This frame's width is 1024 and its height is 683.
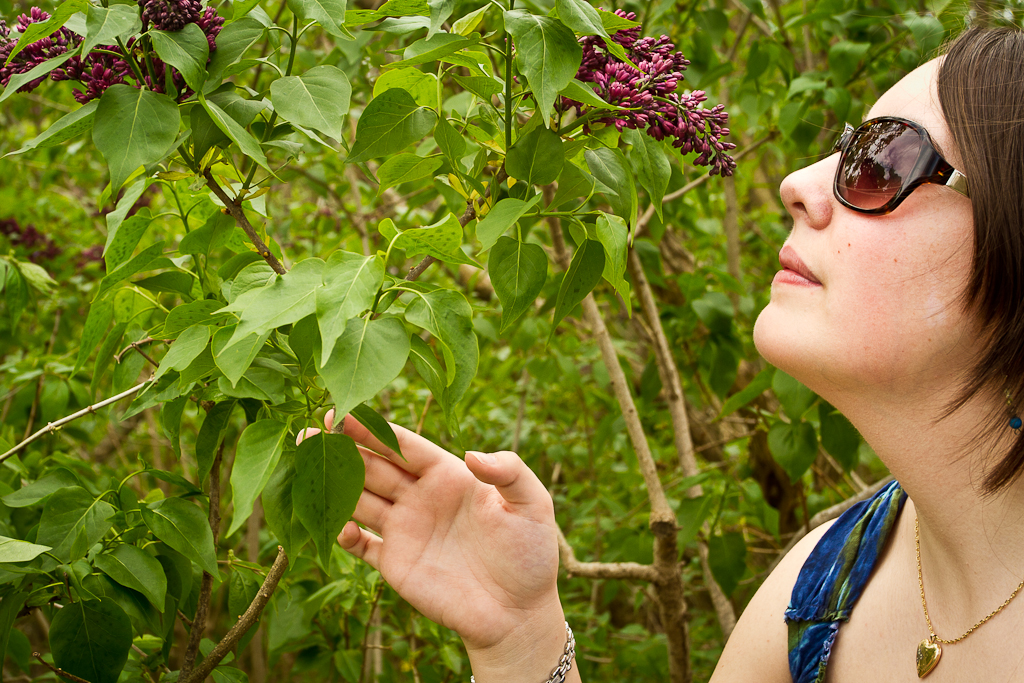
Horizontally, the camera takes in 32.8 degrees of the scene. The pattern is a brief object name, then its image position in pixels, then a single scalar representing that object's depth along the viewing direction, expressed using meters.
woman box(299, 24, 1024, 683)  0.79
